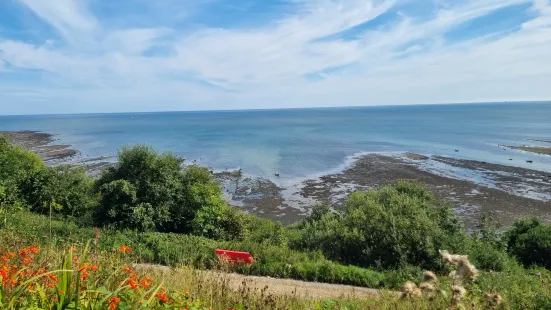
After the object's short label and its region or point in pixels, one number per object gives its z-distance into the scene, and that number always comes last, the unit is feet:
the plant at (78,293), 9.62
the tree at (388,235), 42.37
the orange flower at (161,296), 10.55
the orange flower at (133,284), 10.19
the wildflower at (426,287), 9.10
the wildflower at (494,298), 9.72
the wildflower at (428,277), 9.55
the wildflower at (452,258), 8.88
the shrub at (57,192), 56.34
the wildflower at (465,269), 8.52
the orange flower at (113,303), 9.46
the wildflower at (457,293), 8.81
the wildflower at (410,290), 9.91
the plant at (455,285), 8.70
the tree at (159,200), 51.11
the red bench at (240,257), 35.14
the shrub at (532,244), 50.86
